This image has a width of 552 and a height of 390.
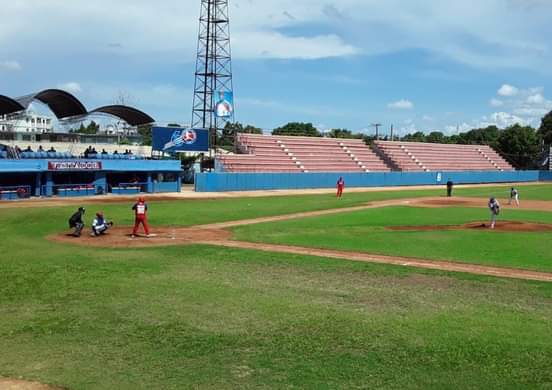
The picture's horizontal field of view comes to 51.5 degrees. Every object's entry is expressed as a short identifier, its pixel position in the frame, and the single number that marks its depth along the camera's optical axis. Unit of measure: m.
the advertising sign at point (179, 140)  59.31
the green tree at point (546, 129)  130.80
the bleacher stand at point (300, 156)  69.50
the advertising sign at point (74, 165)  46.44
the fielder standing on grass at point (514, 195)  44.32
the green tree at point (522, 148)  118.50
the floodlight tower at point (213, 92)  72.62
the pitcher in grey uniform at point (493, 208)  28.06
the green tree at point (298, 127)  135.75
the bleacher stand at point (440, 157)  92.31
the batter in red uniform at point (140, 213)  23.42
